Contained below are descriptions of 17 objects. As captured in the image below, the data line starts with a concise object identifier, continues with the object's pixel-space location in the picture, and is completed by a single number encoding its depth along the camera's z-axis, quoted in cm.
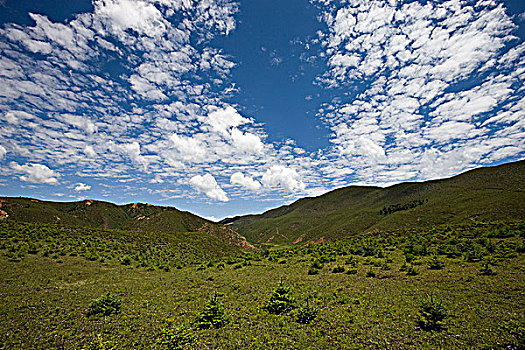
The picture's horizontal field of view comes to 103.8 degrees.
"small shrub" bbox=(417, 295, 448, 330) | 964
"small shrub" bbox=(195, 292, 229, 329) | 1127
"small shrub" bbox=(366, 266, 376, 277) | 1939
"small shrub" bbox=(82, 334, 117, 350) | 818
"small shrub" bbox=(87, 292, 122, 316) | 1288
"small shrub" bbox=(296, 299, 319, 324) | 1133
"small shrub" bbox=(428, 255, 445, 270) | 1925
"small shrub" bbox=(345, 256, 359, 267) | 2455
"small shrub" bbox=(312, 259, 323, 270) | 2508
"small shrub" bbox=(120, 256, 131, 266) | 3073
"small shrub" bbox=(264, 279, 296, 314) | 1284
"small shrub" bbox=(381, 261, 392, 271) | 2092
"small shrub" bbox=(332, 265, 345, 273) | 2231
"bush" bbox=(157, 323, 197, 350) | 905
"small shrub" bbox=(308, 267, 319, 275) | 2280
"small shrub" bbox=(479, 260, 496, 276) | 1566
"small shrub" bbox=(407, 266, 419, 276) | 1833
